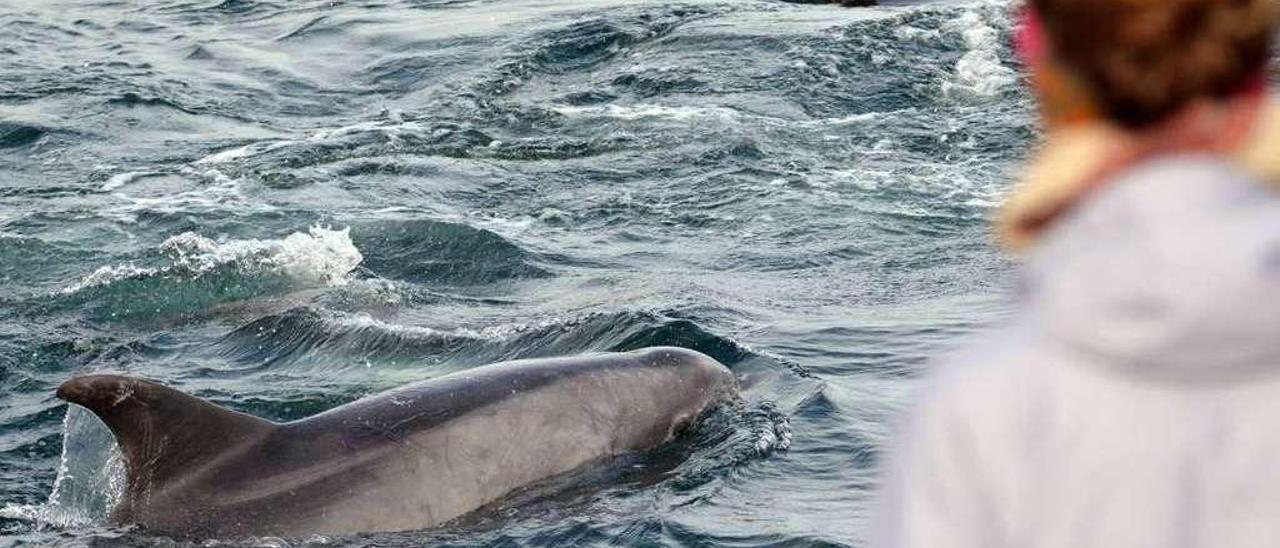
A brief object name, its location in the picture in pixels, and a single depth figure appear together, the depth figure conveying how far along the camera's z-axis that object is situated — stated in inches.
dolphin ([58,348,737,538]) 628.4
